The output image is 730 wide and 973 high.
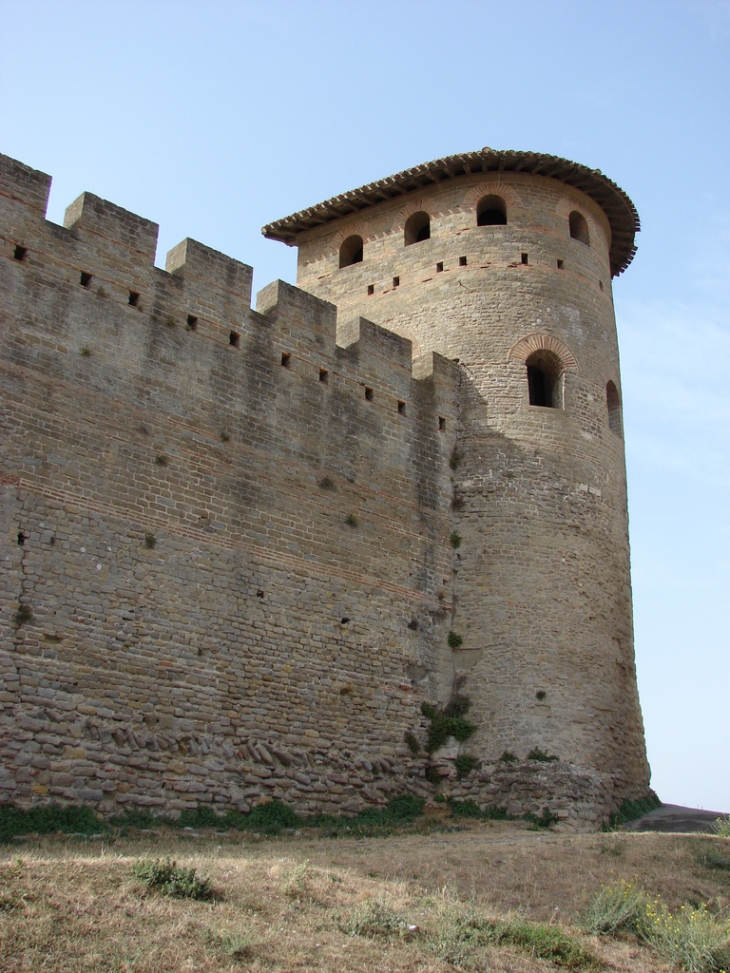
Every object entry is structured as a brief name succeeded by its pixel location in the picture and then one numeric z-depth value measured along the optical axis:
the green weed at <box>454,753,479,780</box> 12.55
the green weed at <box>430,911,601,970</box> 6.12
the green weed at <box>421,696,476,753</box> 12.68
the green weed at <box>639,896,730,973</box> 6.49
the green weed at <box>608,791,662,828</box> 12.66
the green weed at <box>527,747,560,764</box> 12.41
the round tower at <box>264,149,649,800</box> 13.07
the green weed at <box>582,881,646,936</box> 6.95
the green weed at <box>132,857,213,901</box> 6.17
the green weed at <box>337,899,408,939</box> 6.15
